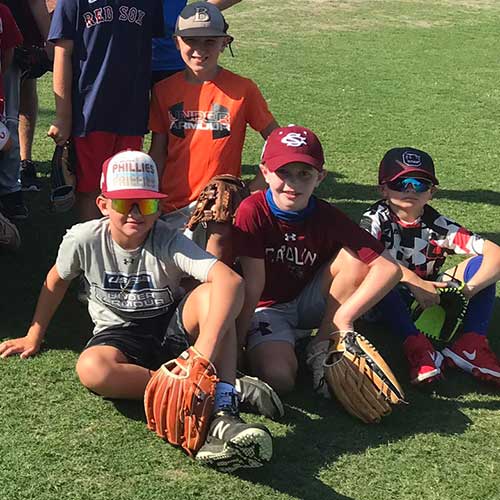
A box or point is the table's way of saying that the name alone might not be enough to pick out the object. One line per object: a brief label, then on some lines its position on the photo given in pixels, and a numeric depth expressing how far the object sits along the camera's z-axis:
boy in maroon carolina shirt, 3.56
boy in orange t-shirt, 4.12
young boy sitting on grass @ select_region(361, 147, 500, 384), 3.79
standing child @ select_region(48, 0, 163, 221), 4.06
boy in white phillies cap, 3.23
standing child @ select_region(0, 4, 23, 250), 4.36
